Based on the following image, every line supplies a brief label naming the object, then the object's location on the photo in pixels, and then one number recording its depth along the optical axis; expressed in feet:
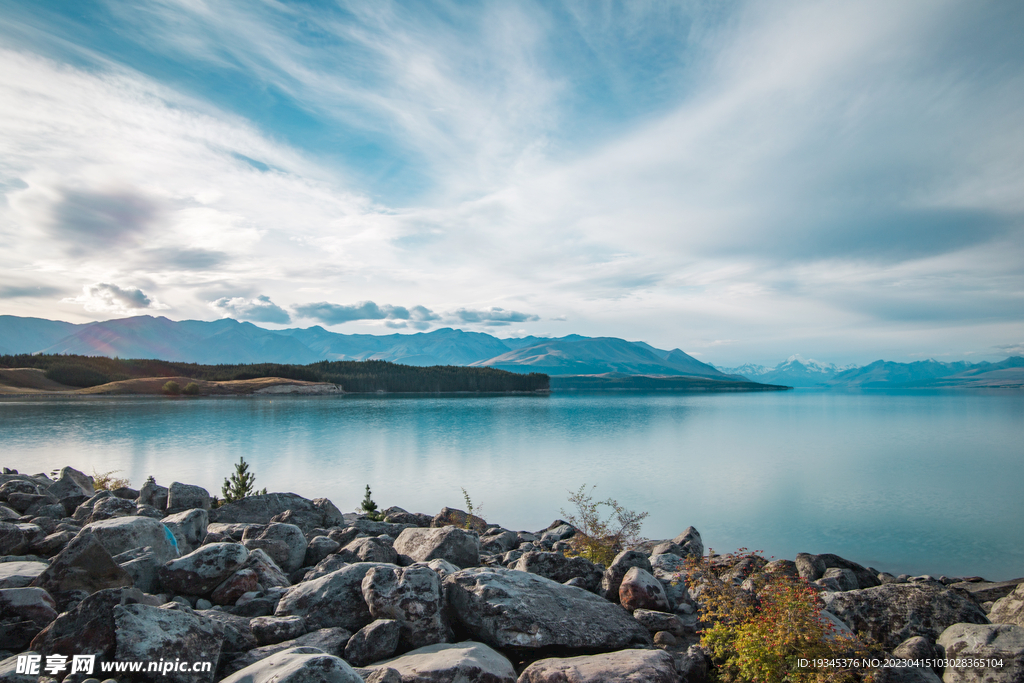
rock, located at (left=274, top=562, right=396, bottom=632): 24.44
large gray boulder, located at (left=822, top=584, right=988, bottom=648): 27.73
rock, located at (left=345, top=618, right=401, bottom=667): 21.81
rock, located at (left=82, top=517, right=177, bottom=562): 29.01
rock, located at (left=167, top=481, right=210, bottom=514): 52.65
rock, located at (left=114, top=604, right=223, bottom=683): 18.54
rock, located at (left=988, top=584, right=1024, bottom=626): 28.84
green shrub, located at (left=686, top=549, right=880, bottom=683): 19.86
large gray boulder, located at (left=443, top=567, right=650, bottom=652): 24.57
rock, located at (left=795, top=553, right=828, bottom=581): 43.70
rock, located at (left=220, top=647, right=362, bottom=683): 16.10
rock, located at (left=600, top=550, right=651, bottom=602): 31.27
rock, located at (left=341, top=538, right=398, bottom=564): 33.01
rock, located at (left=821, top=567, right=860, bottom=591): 39.30
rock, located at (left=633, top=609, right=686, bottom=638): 27.86
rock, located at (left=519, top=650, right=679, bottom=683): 20.08
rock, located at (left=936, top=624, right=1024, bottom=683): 21.57
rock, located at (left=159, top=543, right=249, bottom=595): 26.53
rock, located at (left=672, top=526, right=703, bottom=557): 52.95
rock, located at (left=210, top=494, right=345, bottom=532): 50.07
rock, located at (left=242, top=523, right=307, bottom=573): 33.35
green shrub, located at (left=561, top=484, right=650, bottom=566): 41.93
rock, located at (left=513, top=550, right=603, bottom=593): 32.32
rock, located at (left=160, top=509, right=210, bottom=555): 35.24
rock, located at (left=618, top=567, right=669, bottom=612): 29.50
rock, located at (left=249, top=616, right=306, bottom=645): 22.49
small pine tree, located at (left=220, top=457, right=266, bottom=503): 60.90
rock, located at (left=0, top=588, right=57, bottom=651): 20.34
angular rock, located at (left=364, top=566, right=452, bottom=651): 23.41
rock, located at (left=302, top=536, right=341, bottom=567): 36.01
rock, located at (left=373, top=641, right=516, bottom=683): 19.40
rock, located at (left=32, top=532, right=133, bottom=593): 22.53
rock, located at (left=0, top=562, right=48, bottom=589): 23.00
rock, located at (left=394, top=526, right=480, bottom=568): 35.32
